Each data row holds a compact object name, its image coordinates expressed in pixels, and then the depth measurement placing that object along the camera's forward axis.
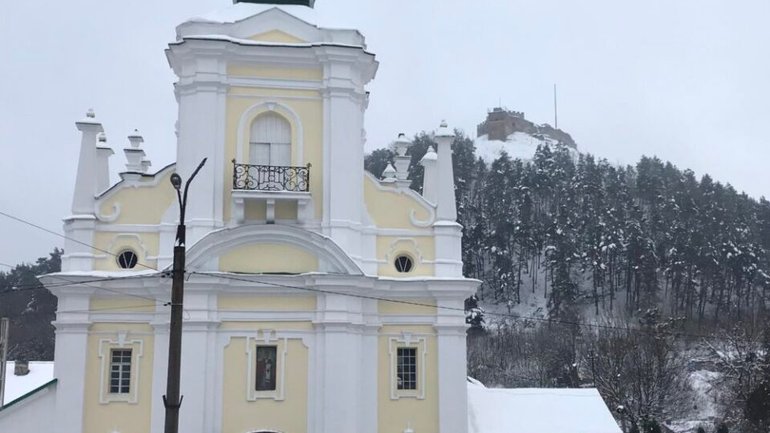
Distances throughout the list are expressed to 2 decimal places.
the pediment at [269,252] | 21.22
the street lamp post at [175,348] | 12.13
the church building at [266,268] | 21.09
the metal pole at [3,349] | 24.02
